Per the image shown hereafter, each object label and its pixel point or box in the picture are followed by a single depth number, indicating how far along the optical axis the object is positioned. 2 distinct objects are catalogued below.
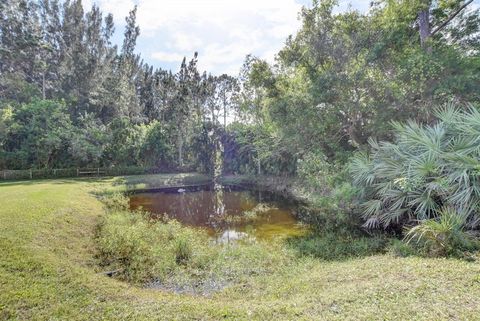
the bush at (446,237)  6.04
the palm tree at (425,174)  6.98
